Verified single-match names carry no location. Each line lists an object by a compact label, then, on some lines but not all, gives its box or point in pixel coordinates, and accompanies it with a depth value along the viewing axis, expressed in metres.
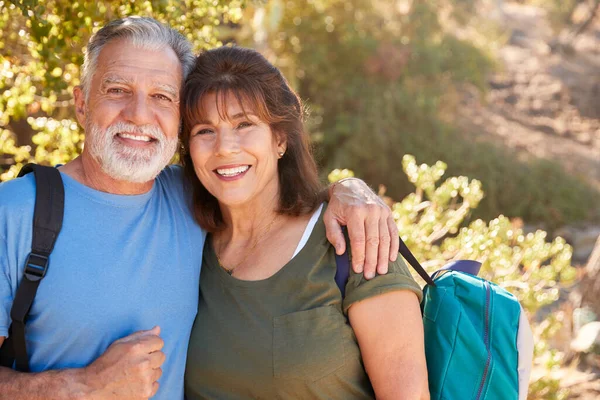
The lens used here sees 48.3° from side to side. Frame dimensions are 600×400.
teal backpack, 2.22
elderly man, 2.18
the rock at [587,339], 5.66
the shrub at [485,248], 3.73
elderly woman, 2.21
